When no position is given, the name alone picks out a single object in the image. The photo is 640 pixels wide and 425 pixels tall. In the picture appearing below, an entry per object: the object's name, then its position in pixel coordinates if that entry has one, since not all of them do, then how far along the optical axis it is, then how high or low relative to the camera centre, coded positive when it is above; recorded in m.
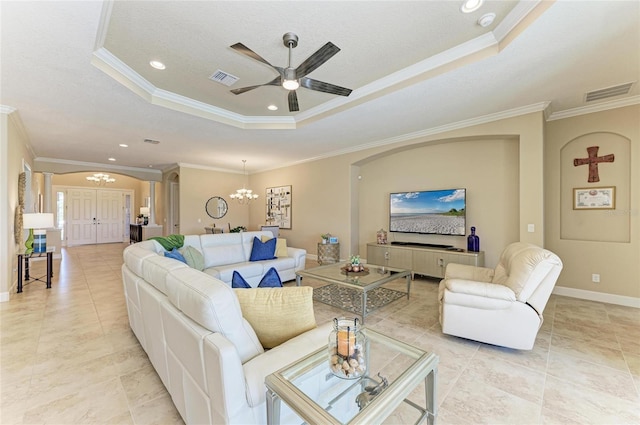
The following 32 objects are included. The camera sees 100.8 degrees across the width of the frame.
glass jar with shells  1.25 -0.68
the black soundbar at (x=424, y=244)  4.81 -0.63
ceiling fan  2.14 +1.29
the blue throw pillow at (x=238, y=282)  1.80 -0.48
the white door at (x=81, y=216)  9.77 -0.14
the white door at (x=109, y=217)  10.43 -0.17
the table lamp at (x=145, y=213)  10.69 -0.02
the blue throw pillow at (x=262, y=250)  4.52 -0.65
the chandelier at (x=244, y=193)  7.52 +0.55
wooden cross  3.74 +0.72
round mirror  8.35 +0.17
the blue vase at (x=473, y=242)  4.38 -0.50
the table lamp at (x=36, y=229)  4.20 -0.28
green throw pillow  3.62 -0.62
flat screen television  4.69 +0.00
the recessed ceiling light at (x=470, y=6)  2.06 +1.64
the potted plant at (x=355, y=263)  3.68 -0.73
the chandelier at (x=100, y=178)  9.18 +1.21
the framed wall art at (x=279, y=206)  7.66 +0.19
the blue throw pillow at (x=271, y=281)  1.86 -0.49
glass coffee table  3.19 -0.86
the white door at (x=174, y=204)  8.70 +0.29
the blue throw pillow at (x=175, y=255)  3.25 -0.53
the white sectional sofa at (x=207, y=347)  1.10 -0.67
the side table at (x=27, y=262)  4.06 -0.82
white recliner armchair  2.29 -0.82
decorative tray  3.60 -0.83
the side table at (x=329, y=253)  5.98 -0.93
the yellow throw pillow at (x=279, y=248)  4.75 -0.66
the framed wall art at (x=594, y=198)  3.65 +0.19
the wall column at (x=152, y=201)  9.17 +0.40
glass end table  0.98 -0.75
